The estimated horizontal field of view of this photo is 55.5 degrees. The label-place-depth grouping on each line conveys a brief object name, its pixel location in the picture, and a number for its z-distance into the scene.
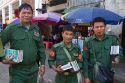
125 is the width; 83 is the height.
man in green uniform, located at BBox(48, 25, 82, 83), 1.86
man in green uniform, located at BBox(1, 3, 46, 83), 1.87
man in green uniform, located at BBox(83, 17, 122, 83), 1.83
